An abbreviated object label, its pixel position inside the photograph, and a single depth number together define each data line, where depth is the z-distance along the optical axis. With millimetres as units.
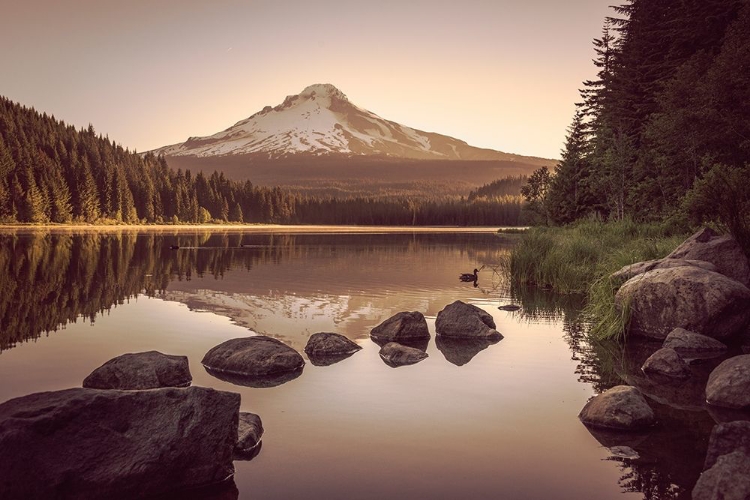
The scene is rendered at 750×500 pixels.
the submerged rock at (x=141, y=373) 9766
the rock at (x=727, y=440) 6498
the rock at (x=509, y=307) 20042
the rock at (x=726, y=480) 5602
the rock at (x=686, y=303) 13727
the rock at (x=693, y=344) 12918
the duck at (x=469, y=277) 28781
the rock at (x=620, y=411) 8203
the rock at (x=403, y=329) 14633
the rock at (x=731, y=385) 9125
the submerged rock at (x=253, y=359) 11188
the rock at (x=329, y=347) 12670
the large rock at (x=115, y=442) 5836
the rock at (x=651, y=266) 15484
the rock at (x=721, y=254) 15781
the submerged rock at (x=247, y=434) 7258
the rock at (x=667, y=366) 11211
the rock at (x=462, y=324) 15227
